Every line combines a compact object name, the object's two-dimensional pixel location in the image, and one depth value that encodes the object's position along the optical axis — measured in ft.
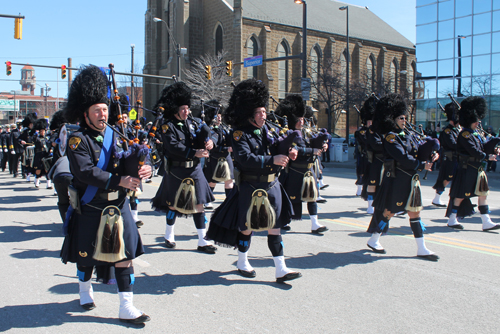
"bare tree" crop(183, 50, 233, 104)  130.52
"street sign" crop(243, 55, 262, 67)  75.74
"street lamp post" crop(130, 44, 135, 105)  121.80
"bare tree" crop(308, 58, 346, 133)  123.24
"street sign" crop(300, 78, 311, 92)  69.82
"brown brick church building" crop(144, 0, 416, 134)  140.05
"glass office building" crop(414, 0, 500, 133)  88.33
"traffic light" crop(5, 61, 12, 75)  80.99
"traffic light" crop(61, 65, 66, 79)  87.10
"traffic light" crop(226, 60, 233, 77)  77.87
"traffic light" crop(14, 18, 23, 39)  59.93
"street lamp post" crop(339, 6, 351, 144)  100.12
